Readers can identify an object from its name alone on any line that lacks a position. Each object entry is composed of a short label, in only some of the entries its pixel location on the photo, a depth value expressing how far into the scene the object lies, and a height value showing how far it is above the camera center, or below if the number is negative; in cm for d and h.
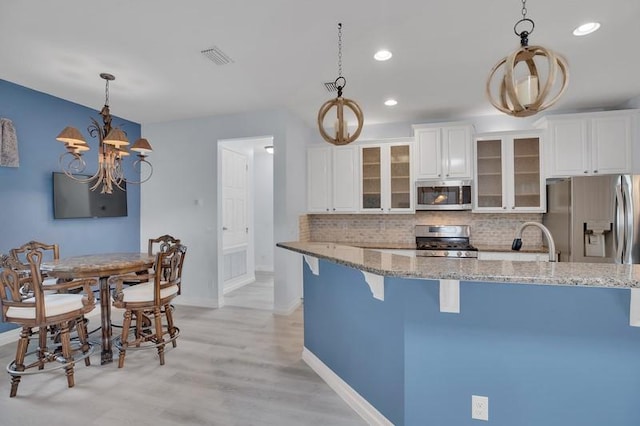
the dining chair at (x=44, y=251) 312 -40
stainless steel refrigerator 334 -9
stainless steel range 452 -43
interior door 552 +25
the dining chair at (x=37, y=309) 250 -75
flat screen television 401 +18
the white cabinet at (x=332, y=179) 501 +51
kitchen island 151 -65
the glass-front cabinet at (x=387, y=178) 483 +51
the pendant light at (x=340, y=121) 220 +61
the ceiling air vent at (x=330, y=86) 363 +142
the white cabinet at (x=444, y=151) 451 +84
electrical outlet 168 -101
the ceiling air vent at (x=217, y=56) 289 +143
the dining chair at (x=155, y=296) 301 -77
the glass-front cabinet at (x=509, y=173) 435 +50
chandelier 302 +67
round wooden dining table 281 -49
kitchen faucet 188 -20
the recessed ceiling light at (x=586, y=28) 248 +140
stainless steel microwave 457 +24
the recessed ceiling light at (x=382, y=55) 292 +141
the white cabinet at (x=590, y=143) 400 +84
